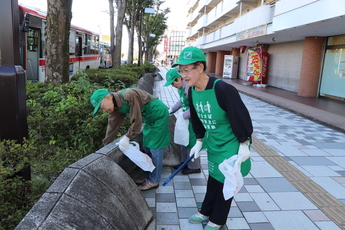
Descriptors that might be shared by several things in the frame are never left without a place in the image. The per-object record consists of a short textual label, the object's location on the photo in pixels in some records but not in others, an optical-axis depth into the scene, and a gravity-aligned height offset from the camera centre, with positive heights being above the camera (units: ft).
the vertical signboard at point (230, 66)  81.35 +0.13
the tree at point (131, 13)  75.03 +13.03
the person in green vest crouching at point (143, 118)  10.14 -2.12
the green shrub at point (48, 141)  7.32 -3.14
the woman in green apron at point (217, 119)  7.87 -1.46
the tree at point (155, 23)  116.16 +15.98
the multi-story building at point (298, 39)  33.63 +5.28
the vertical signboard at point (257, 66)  60.39 +0.50
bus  34.55 +1.55
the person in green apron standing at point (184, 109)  12.57 -2.12
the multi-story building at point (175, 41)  431.02 +33.53
